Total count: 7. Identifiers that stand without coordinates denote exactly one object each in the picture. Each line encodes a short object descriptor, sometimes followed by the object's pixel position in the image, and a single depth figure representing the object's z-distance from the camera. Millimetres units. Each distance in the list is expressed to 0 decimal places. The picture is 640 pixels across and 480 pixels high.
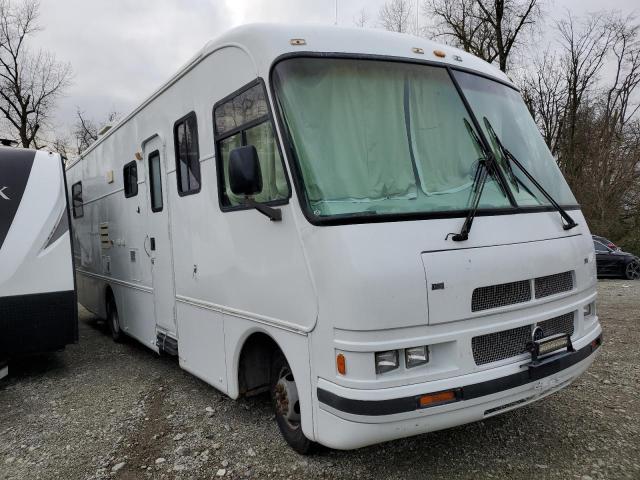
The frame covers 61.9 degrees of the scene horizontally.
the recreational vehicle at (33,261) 5617
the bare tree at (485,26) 20516
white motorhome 2949
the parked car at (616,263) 15281
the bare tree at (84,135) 35106
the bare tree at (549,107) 29156
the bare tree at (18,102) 26438
